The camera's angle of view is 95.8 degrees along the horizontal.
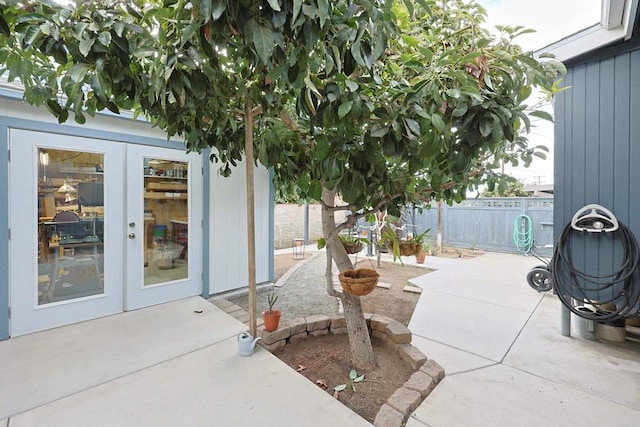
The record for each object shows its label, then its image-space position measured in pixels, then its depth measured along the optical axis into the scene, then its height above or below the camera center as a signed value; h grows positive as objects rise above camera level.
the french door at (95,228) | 2.62 -0.17
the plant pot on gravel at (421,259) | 5.99 -1.01
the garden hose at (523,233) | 7.04 -0.56
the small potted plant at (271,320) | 2.26 -0.86
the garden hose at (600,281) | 2.31 -0.61
